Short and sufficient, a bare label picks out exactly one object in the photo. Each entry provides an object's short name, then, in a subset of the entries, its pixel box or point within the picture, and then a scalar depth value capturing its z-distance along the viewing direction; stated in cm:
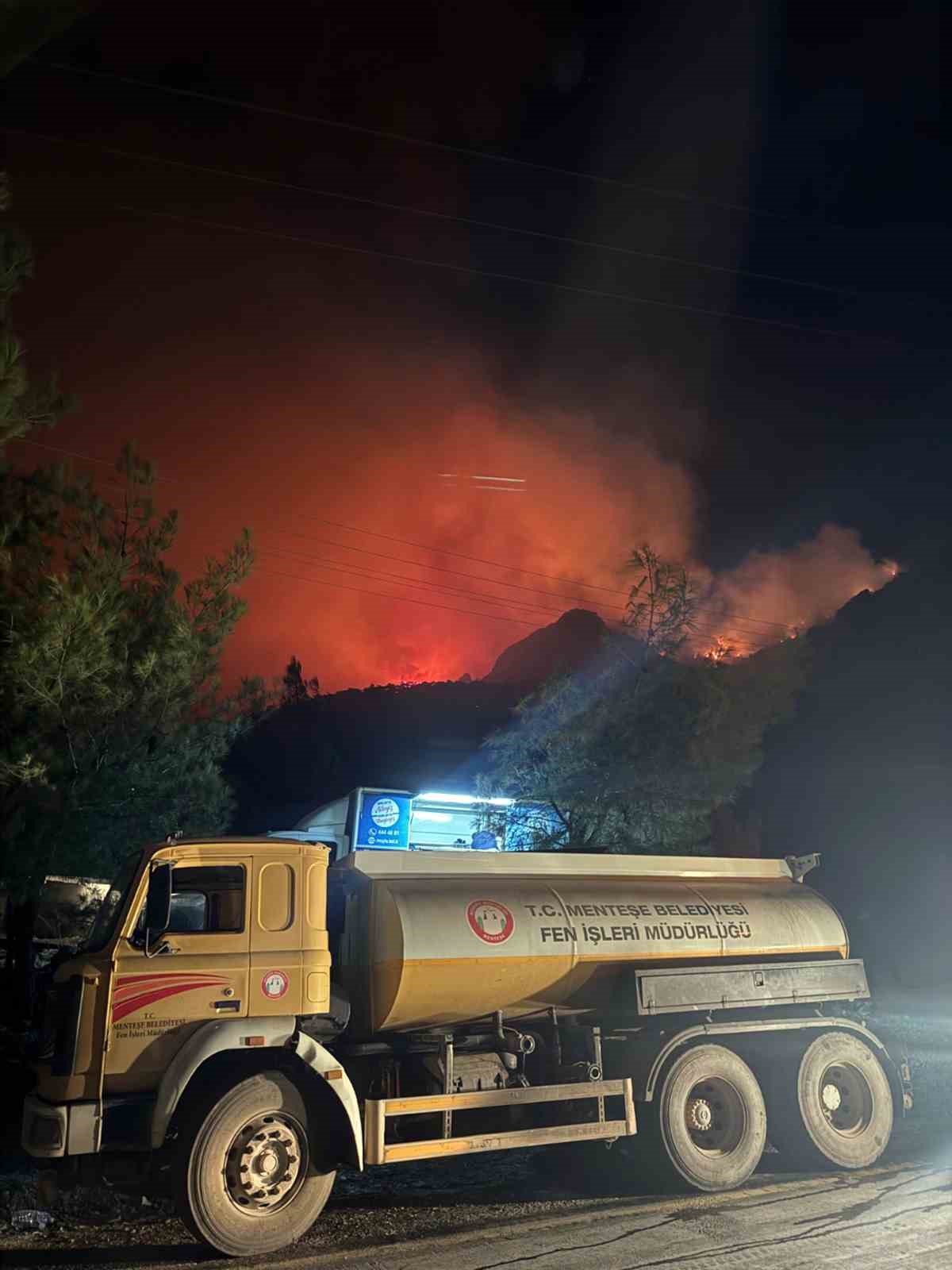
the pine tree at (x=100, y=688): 1141
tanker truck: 722
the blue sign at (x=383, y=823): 1655
